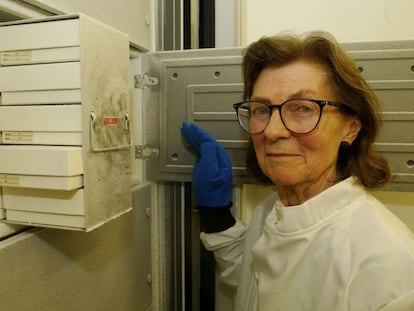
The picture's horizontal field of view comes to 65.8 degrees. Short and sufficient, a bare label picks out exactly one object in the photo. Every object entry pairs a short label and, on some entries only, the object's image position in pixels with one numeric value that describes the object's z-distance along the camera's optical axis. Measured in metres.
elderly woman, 0.62
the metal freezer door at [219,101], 0.93
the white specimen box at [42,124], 0.59
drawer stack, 0.58
